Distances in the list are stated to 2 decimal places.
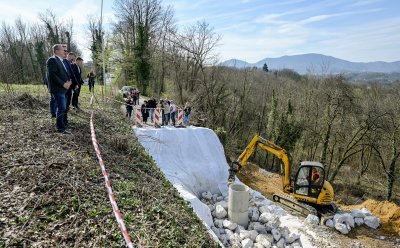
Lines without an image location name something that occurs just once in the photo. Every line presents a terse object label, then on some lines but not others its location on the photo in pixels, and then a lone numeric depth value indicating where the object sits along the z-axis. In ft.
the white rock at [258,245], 32.42
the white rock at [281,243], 33.18
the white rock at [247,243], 32.10
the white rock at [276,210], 39.68
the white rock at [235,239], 33.19
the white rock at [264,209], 40.91
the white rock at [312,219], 36.65
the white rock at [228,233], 34.50
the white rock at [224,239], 33.30
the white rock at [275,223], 37.43
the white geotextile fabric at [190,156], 43.73
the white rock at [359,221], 36.57
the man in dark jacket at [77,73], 32.04
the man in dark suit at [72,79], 26.96
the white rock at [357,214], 37.60
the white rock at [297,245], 32.35
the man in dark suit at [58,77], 21.91
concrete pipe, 38.29
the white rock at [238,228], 35.91
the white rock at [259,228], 36.90
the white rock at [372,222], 36.50
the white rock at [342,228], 34.59
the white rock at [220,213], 39.81
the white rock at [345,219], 35.91
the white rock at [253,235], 34.05
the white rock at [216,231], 35.03
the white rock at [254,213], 40.04
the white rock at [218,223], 37.55
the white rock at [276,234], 34.41
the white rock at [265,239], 32.72
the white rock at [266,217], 38.59
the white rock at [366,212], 38.01
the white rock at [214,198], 45.75
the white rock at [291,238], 33.60
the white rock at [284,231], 34.88
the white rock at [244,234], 33.91
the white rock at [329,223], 35.98
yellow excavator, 39.99
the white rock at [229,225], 36.21
